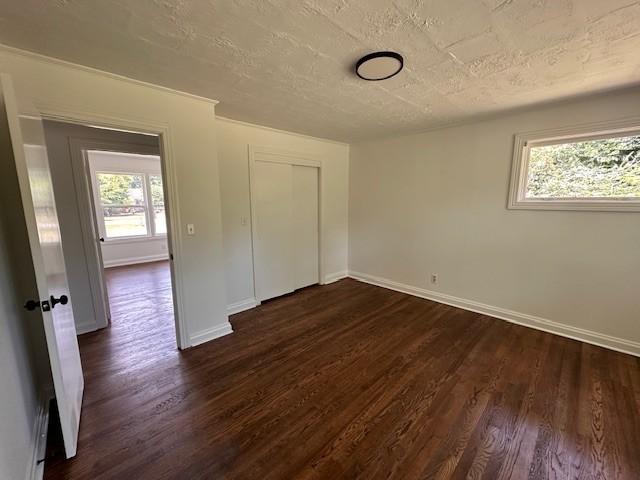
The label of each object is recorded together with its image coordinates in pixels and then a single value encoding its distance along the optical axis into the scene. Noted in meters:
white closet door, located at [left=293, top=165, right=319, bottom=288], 4.09
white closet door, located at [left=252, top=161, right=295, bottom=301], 3.57
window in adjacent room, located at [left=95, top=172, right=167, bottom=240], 5.91
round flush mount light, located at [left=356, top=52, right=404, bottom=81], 1.67
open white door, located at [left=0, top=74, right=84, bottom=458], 1.28
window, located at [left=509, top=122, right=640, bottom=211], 2.45
